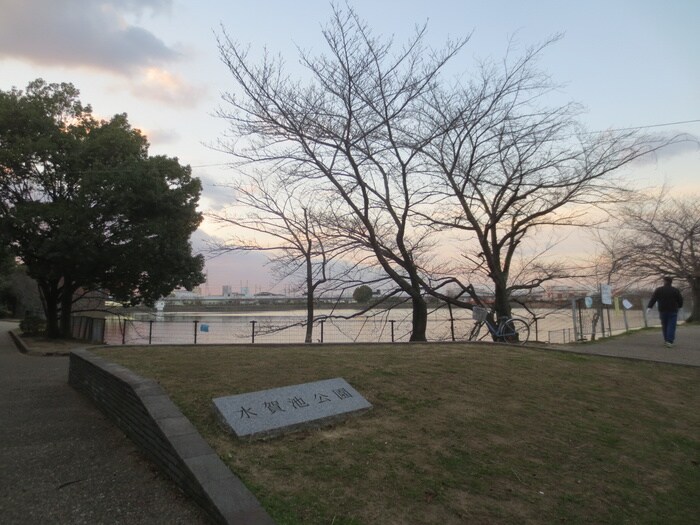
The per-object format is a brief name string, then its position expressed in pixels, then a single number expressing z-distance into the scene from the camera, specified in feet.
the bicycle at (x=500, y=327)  44.78
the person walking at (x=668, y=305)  32.53
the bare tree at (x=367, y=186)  39.22
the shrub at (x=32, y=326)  58.03
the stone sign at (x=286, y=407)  13.69
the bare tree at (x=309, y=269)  48.67
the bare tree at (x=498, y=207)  46.06
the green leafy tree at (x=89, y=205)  45.83
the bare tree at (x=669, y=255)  69.72
